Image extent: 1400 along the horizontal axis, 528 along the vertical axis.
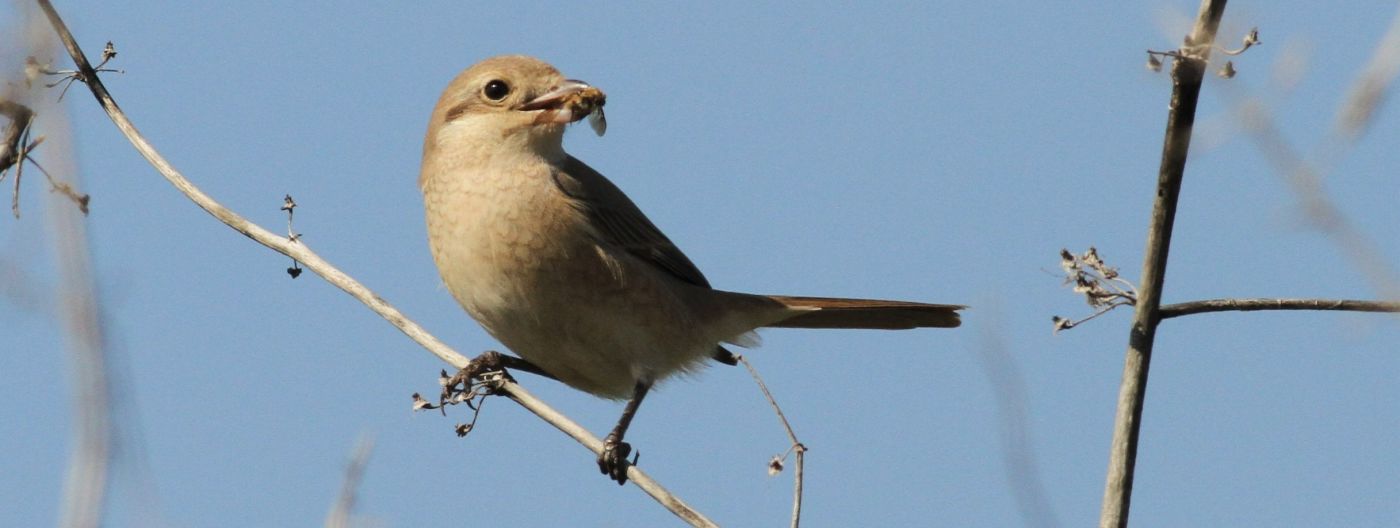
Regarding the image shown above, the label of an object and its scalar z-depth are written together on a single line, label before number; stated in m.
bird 10.22
